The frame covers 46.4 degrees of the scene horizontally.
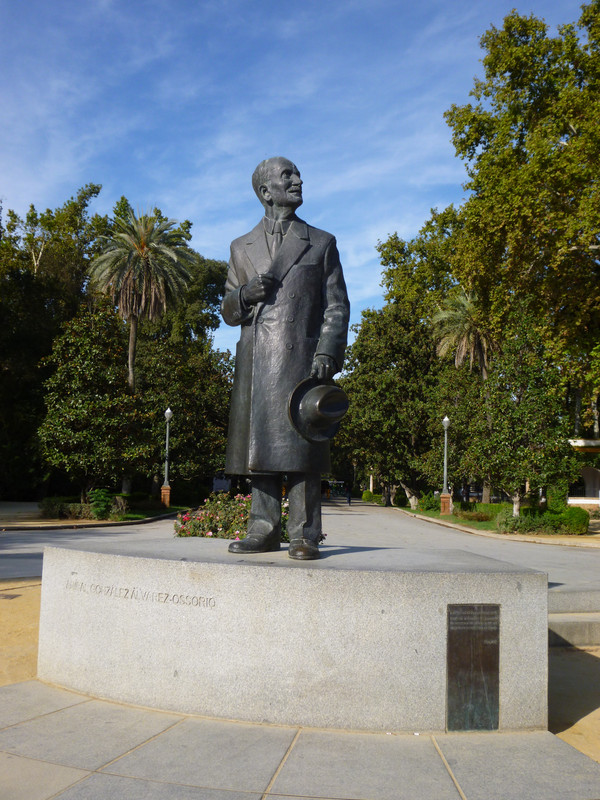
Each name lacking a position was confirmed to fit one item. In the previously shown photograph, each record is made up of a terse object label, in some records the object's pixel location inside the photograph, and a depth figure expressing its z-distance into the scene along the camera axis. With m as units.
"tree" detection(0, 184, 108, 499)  32.31
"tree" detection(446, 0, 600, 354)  23.61
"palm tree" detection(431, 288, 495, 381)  39.97
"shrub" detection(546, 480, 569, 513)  26.00
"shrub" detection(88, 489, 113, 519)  25.81
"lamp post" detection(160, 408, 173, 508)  33.03
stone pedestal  4.34
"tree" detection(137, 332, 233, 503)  35.18
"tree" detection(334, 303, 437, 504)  40.22
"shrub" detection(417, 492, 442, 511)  37.12
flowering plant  9.94
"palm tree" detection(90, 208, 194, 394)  35.69
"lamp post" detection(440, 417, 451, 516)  33.28
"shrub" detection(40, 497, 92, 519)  26.20
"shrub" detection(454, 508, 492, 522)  29.25
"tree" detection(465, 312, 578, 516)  24.56
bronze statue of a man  5.16
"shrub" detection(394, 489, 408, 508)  49.62
